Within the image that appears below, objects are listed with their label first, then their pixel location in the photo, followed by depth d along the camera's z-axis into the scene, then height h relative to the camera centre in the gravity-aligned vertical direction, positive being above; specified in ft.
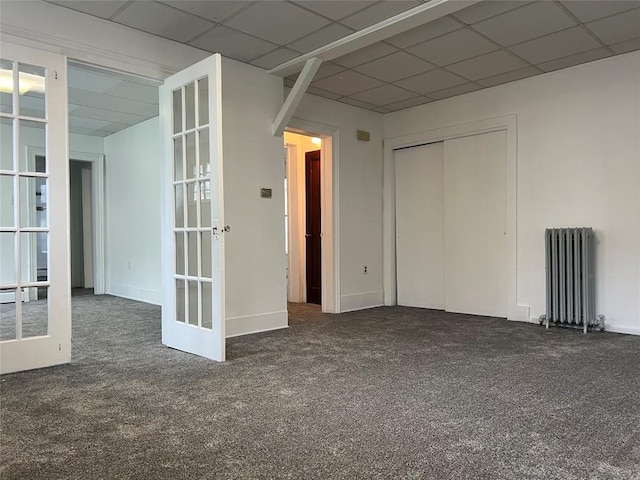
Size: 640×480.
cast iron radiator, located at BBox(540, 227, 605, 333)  13.52 -1.43
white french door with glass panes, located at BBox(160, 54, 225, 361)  10.46 +0.58
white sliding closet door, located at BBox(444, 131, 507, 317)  16.19 +0.33
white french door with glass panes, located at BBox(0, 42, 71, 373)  9.75 +0.58
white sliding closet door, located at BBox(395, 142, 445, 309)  18.24 +0.29
